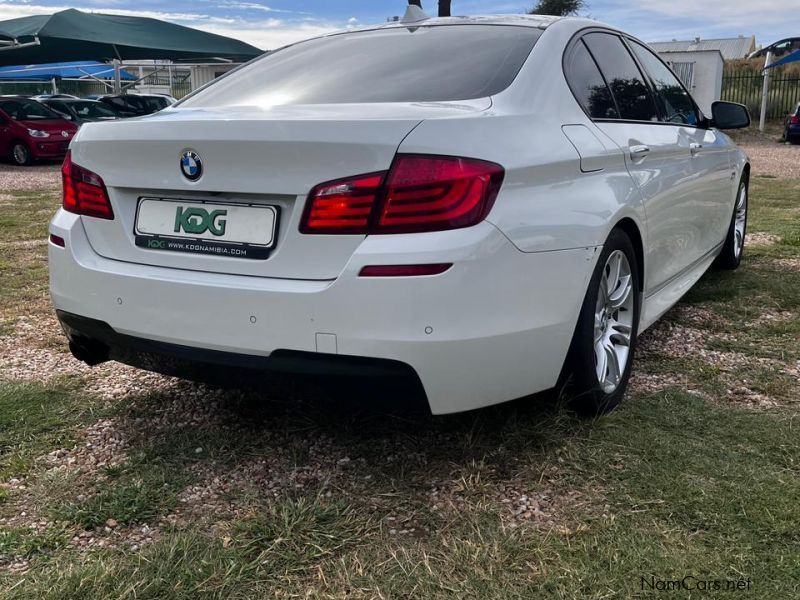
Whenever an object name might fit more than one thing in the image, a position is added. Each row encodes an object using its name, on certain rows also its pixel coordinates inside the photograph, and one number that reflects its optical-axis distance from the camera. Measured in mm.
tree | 27188
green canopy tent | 21734
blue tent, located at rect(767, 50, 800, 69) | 22203
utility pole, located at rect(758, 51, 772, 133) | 22328
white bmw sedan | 2127
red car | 15828
